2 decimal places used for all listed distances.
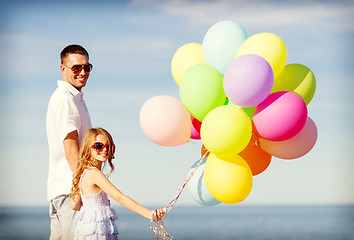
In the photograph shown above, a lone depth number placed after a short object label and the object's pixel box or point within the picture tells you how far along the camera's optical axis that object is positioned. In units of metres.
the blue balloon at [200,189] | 4.14
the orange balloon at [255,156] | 4.08
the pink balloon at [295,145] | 3.90
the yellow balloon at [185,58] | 4.22
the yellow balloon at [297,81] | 3.94
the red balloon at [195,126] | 4.12
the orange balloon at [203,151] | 4.23
